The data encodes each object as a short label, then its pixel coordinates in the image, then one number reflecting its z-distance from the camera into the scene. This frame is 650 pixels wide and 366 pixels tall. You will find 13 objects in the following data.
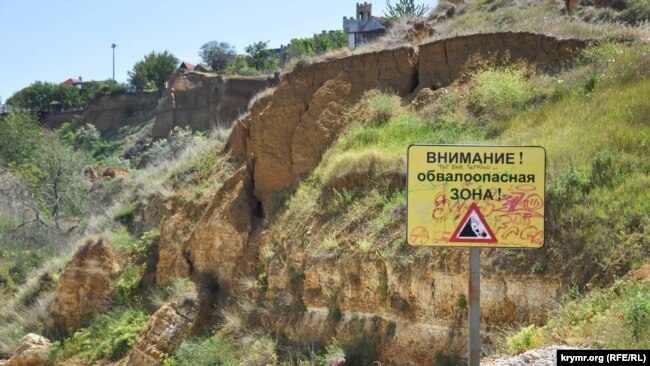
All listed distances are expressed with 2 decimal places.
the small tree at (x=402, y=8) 38.44
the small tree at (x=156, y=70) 66.81
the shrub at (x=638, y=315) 6.77
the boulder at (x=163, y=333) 15.13
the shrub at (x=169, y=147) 29.25
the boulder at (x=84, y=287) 18.00
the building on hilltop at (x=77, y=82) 84.07
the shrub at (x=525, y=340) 8.07
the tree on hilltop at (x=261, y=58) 59.91
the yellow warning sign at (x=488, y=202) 6.29
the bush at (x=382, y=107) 15.58
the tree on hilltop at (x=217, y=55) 67.56
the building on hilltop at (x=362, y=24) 47.00
